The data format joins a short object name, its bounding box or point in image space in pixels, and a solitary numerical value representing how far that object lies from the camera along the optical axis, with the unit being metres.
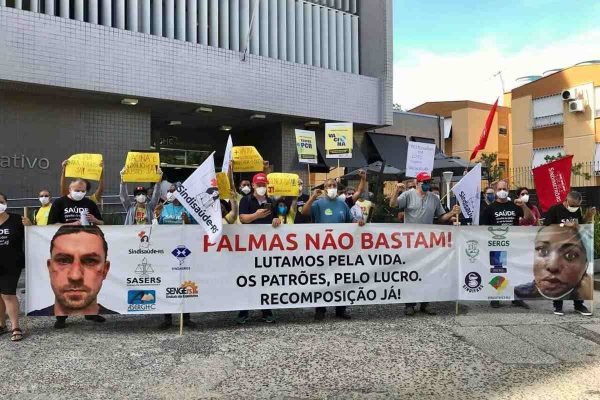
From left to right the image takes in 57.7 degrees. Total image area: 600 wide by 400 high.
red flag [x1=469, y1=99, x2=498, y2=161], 12.21
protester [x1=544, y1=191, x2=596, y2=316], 7.56
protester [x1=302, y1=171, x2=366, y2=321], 7.20
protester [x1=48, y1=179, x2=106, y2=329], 6.68
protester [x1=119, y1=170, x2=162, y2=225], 8.48
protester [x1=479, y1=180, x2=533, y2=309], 8.15
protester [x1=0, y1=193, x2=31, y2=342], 6.12
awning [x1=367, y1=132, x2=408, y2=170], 18.20
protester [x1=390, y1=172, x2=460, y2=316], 7.62
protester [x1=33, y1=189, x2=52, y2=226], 9.01
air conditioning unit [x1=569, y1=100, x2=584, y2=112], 30.75
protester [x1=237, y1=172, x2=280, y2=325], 6.83
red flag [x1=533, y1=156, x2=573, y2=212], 8.22
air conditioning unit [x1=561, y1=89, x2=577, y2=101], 31.31
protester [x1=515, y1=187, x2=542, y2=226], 8.62
